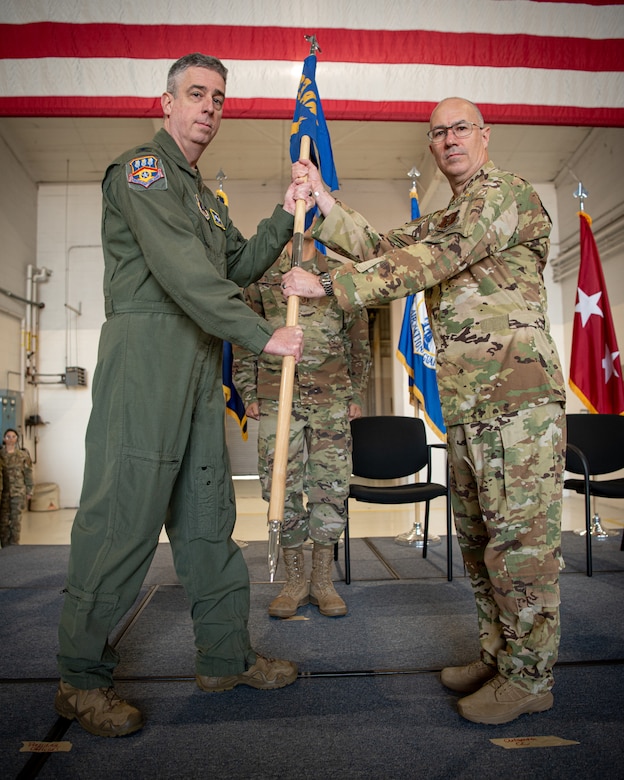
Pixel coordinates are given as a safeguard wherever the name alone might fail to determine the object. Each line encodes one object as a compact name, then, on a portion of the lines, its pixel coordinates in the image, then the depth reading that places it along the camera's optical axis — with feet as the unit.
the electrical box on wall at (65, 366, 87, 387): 24.45
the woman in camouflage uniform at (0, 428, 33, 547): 16.05
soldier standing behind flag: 8.11
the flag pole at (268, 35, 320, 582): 4.87
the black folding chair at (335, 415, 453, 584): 11.73
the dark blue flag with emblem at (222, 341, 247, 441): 13.41
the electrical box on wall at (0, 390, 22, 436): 21.53
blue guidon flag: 7.59
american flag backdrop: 10.39
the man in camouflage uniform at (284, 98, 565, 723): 4.87
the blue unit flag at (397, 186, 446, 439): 14.39
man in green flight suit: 4.74
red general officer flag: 14.58
